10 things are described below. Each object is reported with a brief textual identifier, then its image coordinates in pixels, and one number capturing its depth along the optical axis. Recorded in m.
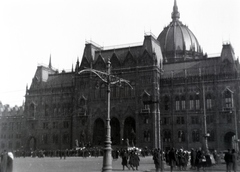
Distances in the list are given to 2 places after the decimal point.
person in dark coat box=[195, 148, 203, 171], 29.67
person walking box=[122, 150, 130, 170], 33.35
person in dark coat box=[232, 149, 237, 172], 26.12
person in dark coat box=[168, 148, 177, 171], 29.67
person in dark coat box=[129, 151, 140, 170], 33.06
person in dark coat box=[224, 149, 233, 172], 26.17
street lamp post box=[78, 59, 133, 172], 25.11
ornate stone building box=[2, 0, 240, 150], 68.69
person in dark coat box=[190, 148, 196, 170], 31.30
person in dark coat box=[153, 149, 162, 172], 30.16
